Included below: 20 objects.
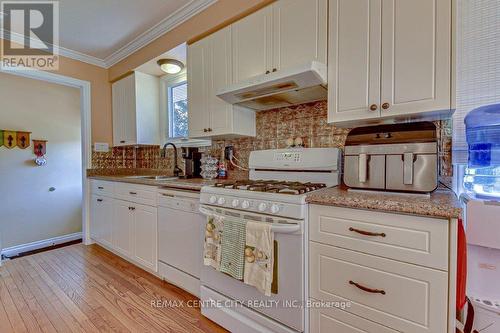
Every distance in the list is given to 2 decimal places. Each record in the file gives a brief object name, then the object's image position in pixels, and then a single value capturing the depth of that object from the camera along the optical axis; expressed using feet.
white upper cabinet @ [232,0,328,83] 5.01
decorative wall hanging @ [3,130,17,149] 11.40
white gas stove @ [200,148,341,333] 4.14
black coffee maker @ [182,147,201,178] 8.37
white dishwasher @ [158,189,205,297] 5.91
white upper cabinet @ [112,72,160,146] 9.94
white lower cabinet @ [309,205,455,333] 3.12
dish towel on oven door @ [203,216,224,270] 4.97
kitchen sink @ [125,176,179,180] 8.81
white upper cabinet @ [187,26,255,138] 6.65
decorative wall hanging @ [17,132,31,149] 11.79
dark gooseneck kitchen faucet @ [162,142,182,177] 9.09
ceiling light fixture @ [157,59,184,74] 8.83
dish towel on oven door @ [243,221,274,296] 4.29
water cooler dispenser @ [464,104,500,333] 3.41
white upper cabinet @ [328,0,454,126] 3.81
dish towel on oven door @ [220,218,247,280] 4.60
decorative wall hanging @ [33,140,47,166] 12.37
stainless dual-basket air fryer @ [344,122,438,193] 3.78
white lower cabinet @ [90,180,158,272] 7.27
